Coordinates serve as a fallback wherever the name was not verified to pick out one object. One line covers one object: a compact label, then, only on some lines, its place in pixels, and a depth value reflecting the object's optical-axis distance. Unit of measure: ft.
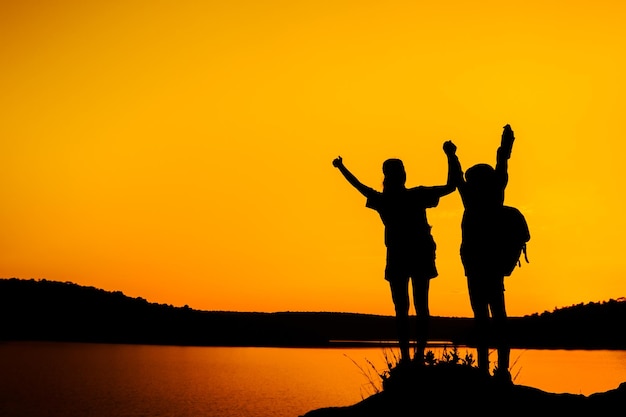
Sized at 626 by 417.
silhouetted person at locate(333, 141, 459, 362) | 33.96
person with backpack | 32.94
